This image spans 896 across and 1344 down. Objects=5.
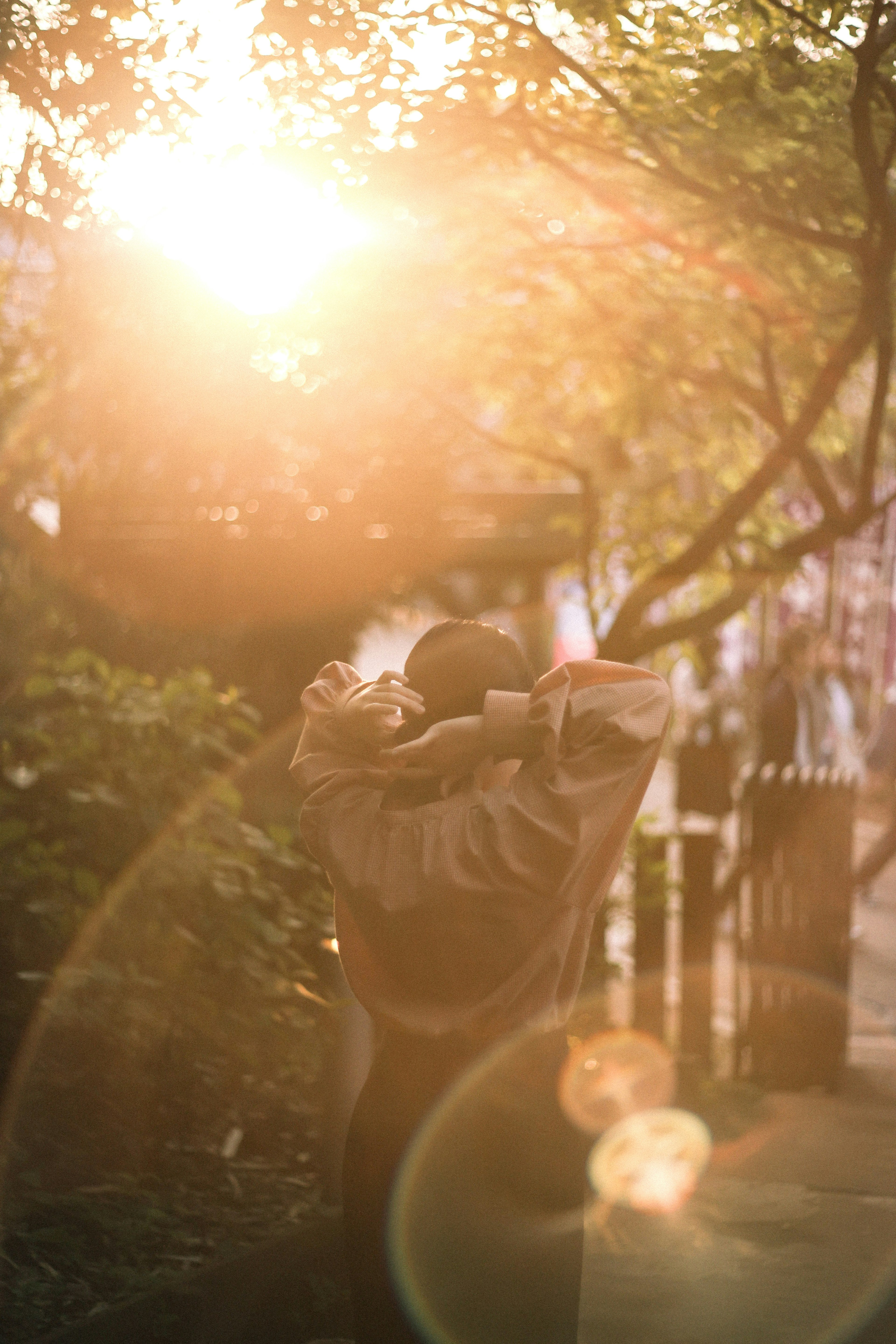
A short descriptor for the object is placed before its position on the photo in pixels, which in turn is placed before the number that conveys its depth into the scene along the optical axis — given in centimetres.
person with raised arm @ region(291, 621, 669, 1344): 233
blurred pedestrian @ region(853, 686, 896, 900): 985
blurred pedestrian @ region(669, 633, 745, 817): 903
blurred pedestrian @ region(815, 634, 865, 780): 1078
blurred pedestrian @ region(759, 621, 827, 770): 1029
